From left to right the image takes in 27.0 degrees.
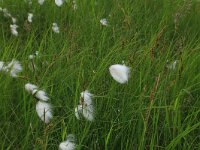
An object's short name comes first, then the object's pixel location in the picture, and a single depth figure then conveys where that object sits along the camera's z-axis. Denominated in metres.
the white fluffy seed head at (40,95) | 1.61
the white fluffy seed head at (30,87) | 1.66
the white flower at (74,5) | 3.02
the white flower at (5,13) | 3.05
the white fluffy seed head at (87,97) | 1.61
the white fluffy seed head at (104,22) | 2.67
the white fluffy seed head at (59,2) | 2.96
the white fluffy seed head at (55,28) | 2.68
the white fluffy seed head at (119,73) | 1.62
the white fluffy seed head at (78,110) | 1.59
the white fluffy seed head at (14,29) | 2.71
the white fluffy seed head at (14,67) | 1.89
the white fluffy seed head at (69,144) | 1.47
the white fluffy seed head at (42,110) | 1.55
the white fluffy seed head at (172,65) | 1.99
